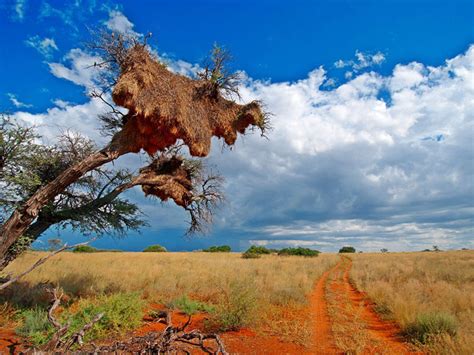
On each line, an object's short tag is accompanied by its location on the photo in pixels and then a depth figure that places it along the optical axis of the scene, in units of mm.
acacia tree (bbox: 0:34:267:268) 9305
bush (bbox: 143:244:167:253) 67000
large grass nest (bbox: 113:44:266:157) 9227
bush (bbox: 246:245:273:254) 54356
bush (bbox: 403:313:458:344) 8523
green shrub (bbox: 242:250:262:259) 43009
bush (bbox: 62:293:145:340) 8250
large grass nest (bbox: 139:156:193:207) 12220
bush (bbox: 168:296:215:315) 11117
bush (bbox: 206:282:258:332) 9312
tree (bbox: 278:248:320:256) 54122
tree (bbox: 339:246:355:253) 88806
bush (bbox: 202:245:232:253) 68438
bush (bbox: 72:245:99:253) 52062
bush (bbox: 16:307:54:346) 7578
